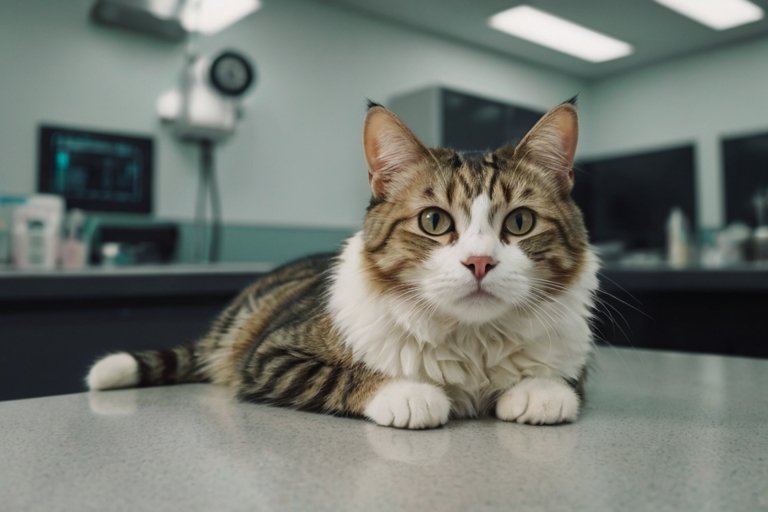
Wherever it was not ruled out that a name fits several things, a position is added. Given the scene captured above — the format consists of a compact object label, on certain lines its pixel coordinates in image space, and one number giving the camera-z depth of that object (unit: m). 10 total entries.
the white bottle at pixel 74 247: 2.32
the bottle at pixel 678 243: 3.54
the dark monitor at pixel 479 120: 3.76
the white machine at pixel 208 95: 2.87
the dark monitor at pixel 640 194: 4.43
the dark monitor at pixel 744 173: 4.20
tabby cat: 0.71
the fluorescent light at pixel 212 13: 2.99
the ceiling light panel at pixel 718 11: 3.65
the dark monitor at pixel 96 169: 2.70
